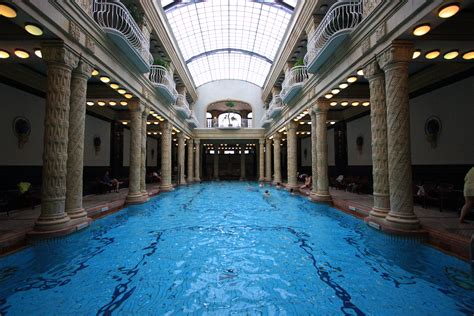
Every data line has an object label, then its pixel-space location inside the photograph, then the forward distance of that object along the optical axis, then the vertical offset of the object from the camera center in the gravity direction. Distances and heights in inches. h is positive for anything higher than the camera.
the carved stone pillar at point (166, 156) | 604.7 +23.2
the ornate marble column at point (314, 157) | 433.1 +15.2
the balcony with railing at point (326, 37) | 285.7 +197.1
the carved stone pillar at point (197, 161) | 1021.2 +18.4
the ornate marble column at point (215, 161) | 1221.7 +18.6
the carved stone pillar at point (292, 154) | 593.3 +28.4
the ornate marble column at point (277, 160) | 790.5 +17.0
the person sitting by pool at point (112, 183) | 497.5 -40.3
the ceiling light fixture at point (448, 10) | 172.2 +121.4
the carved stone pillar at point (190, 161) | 961.5 +17.4
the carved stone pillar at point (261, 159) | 1008.9 +26.1
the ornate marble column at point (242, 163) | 1205.0 +9.9
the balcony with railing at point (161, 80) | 481.9 +190.8
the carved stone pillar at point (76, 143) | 244.4 +24.8
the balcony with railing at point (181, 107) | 669.3 +178.7
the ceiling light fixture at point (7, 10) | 169.9 +120.2
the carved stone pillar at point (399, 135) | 220.2 +29.6
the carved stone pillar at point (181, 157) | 792.3 +28.7
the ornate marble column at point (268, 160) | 971.9 +20.6
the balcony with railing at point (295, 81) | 472.1 +191.1
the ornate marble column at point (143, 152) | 446.6 +25.1
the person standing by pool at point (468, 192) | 203.9 -25.6
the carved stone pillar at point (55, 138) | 215.6 +27.4
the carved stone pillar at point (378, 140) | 251.3 +28.9
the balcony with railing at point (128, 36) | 283.8 +194.7
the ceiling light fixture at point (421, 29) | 197.7 +121.5
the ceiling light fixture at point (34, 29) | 194.8 +121.2
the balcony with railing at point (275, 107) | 680.0 +180.3
